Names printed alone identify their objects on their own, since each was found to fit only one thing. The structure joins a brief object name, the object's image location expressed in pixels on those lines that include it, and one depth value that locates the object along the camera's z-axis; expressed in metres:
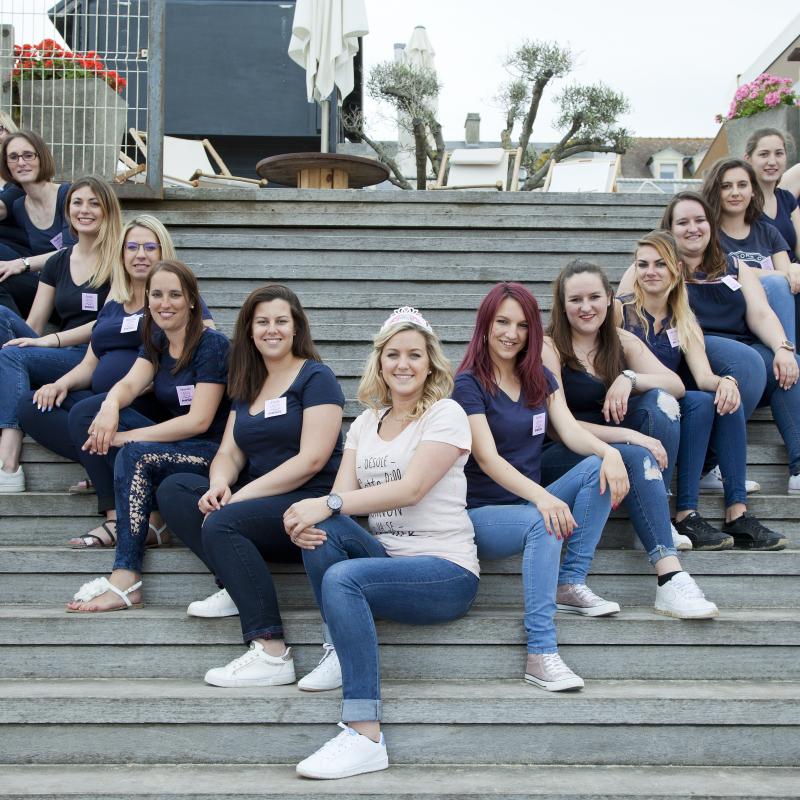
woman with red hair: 2.52
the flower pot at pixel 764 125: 6.45
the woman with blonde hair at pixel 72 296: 3.44
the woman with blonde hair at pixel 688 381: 3.03
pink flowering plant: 6.50
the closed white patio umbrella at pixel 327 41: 7.35
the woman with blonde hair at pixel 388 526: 2.31
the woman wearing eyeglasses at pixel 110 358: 3.25
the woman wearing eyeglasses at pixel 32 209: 4.14
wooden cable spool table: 6.29
